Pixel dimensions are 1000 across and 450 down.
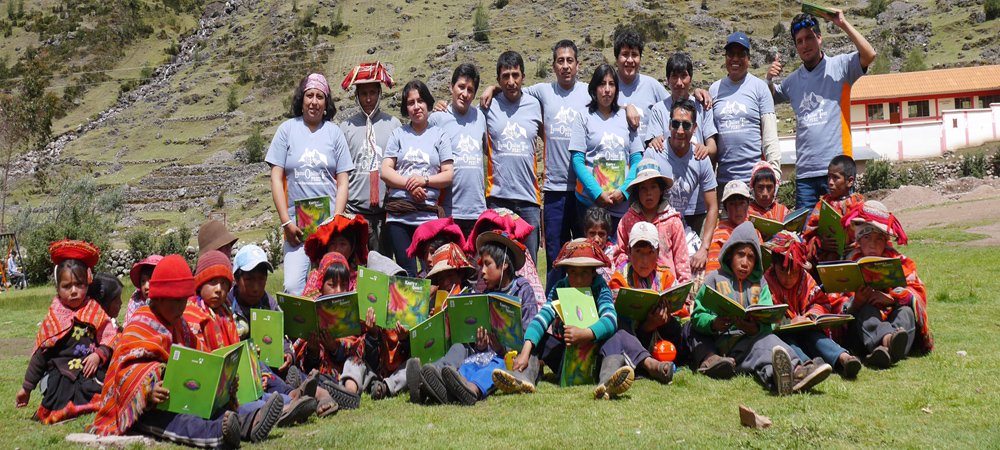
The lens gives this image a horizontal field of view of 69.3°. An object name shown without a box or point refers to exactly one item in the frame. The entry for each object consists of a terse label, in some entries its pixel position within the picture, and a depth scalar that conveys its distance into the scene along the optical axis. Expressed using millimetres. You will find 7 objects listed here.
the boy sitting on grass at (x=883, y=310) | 5477
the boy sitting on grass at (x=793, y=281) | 5840
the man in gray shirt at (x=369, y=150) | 7473
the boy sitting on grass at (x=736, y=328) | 5254
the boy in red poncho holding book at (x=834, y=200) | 6223
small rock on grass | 4043
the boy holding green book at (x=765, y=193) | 6578
